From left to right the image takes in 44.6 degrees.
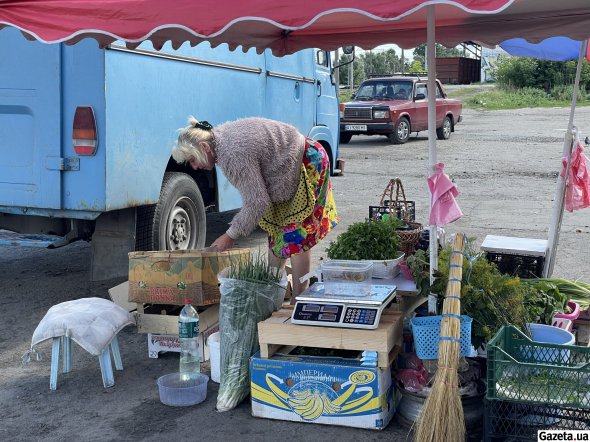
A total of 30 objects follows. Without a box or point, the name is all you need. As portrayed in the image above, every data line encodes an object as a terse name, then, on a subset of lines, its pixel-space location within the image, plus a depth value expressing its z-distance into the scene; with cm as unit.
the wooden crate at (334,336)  374
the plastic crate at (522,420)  341
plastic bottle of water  425
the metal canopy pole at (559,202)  547
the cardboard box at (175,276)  477
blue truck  538
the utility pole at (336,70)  958
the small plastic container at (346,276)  419
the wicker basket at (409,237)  512
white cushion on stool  424
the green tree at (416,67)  5584
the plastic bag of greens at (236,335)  412
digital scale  380
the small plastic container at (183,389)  417
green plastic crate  329
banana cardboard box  377
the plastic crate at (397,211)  562
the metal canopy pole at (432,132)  410
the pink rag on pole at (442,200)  406
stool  434
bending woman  437
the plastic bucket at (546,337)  365
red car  1916
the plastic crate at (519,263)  534
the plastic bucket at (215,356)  435
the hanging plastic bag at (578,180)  550
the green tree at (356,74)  4853
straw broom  333
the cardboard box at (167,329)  475
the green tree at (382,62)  5892
